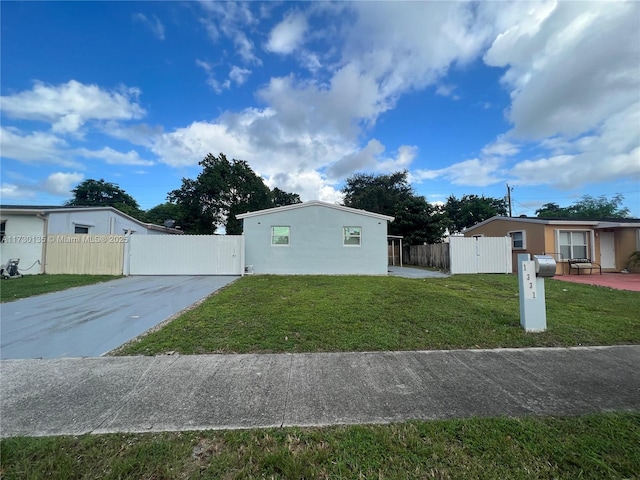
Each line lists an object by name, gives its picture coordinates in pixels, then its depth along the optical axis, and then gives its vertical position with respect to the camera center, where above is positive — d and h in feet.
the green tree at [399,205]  75.05 +16.20
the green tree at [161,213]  145.60 +21.71
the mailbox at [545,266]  15.74 -0.88
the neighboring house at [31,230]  43.93 +4.12
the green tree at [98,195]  135.13 +28.66
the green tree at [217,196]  100.07 +20.63
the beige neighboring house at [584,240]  48.85 +1.71
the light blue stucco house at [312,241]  47.75 +1.86
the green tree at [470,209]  121.19 +18.18
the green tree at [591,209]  116.26 +18.08
